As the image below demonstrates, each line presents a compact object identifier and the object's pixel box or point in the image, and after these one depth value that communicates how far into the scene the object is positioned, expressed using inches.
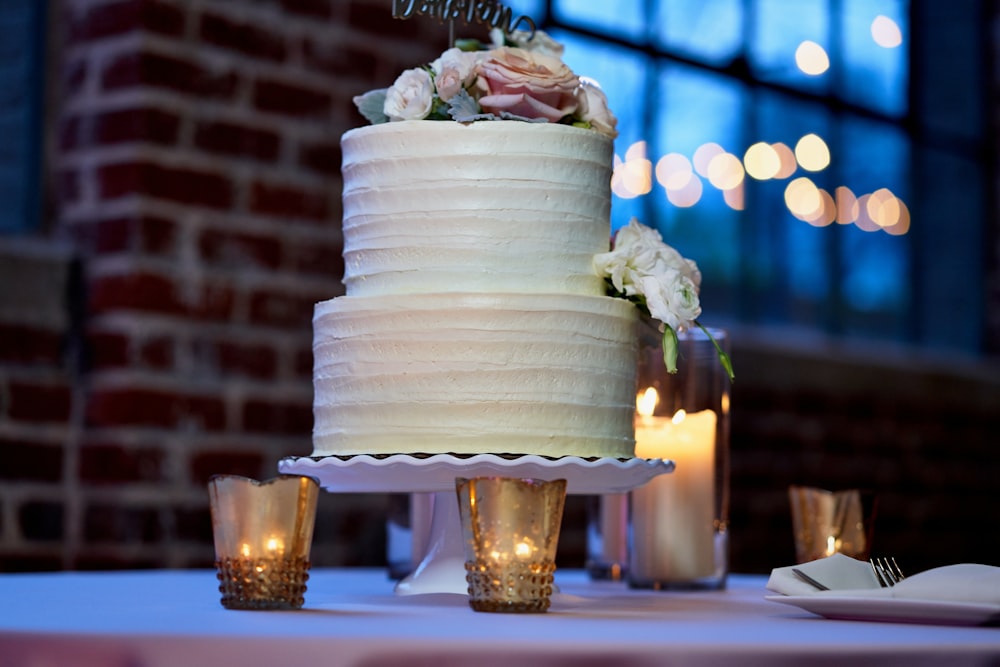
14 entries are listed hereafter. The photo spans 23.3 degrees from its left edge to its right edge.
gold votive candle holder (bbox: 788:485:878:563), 81.6
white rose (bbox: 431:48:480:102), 73.9
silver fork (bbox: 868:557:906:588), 70.5
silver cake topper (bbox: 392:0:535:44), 79.1
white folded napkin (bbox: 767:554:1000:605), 64.2
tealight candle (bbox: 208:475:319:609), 65.5
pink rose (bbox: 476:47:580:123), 74.1
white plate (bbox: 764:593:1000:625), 62.5
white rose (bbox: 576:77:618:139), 76.2
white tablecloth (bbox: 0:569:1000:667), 56.0
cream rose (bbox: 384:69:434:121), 74.2
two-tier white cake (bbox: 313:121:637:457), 71.8
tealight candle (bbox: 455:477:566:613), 64.5
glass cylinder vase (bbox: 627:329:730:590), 81.5
